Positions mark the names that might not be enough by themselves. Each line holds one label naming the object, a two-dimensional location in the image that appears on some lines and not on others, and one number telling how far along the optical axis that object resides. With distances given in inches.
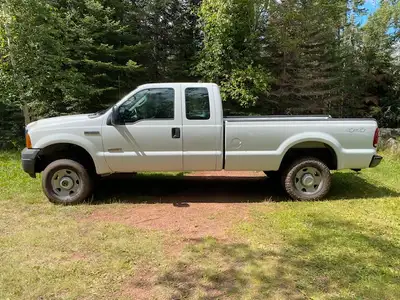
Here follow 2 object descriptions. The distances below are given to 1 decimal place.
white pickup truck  193.9
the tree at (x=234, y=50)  509.4
